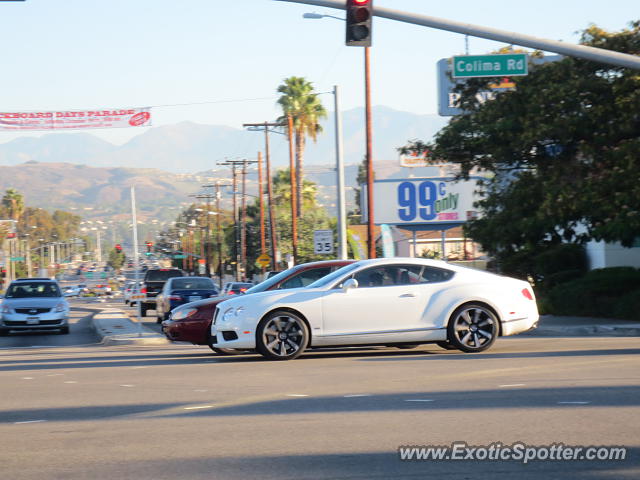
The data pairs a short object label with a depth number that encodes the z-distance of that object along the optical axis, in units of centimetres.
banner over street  5162
